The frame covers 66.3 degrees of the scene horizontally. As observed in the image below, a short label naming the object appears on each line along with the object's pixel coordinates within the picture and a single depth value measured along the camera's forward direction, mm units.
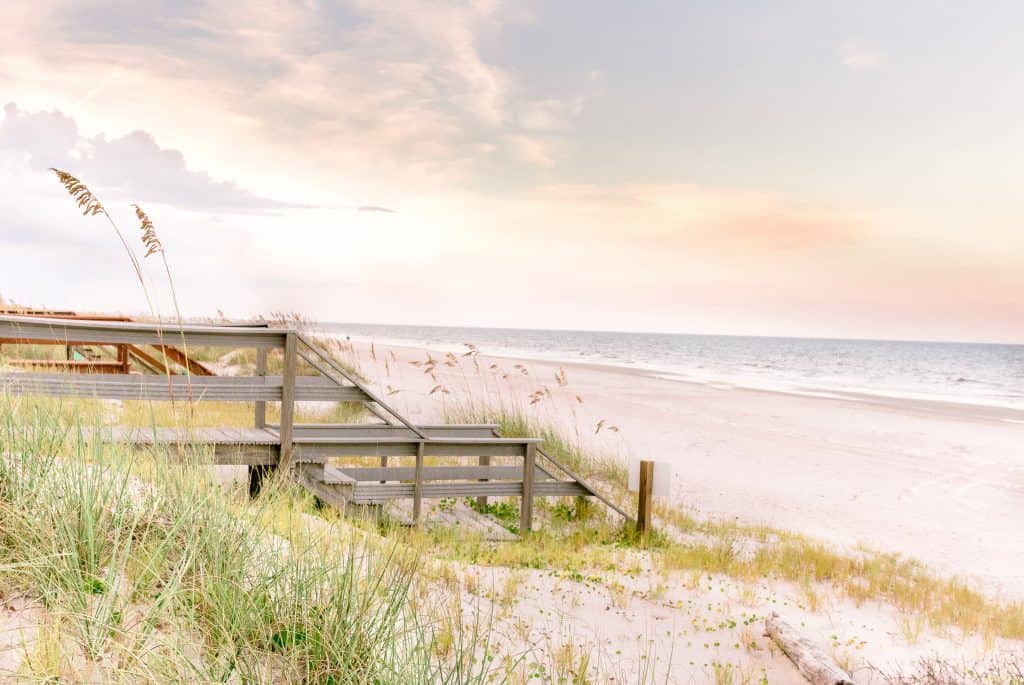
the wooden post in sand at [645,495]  8070
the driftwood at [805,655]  4637
